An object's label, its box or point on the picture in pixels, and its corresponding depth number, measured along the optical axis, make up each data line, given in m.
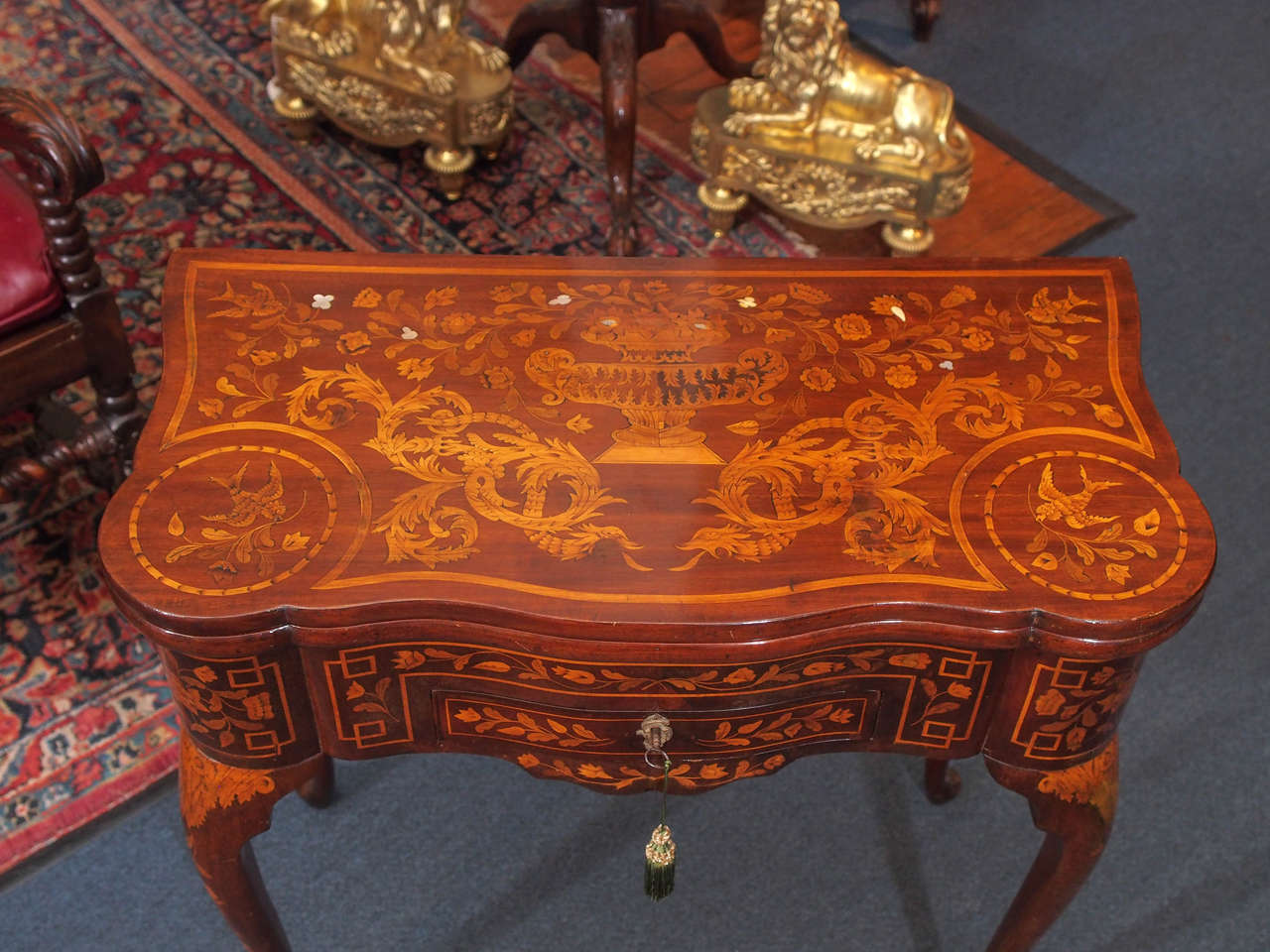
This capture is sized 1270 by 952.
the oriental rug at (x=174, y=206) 1.83
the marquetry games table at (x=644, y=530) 1.17
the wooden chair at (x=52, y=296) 1.59
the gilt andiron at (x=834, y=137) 2.32
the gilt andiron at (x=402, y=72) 2.43
